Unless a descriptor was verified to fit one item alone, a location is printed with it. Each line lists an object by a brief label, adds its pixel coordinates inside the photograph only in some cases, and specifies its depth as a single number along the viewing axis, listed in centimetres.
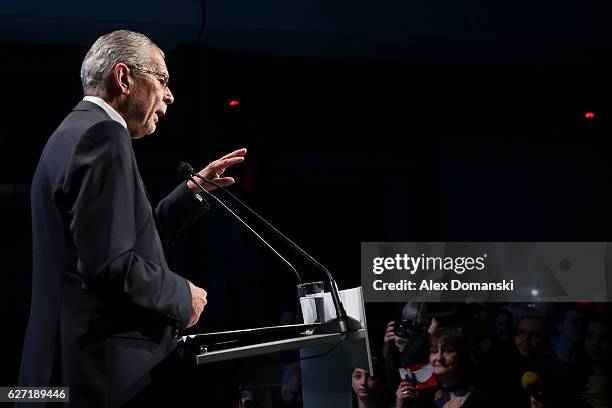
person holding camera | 740
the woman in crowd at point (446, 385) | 725
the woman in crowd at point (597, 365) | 748
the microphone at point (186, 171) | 489
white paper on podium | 465
